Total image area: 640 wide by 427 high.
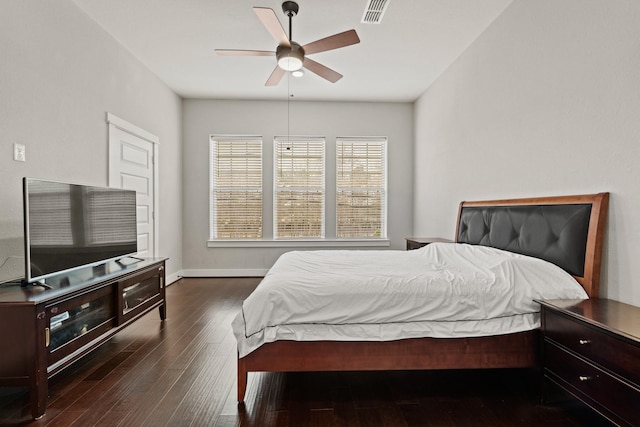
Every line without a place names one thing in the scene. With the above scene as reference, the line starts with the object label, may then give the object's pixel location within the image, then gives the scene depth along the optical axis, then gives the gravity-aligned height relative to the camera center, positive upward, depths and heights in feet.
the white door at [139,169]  11.41 +1.41
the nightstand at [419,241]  12.58 -1.37
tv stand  5.75 -2.45
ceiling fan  8.16 +4.49
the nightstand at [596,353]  4.46 -2.27
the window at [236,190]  17.47 +0.85
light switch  7.43 +1.21
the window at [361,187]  17.72 +1.09
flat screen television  6.65 -0.54
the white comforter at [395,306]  6.15 -1.93
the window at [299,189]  17.54 +0.96
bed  6.18 -2.73
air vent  8.77 +5.63
